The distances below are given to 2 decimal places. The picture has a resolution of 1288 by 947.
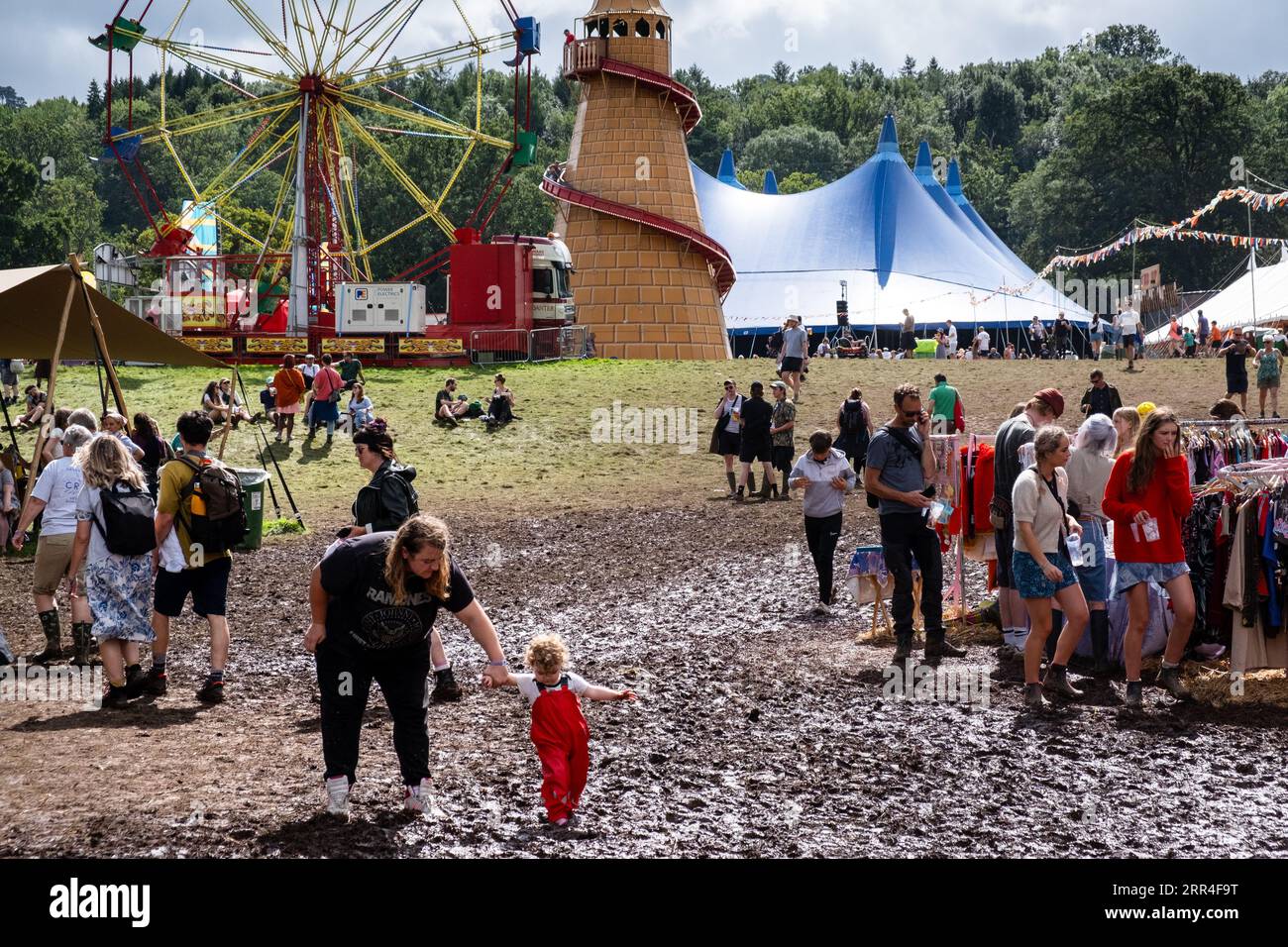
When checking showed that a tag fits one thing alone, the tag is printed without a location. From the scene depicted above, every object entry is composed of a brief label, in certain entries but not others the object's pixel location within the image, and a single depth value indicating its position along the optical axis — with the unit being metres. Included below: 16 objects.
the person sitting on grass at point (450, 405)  25.73
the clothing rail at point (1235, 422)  10.65
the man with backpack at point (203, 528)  8.79
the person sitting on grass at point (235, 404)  19.55
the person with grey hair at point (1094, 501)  9.23
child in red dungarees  6.58
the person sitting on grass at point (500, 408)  25.56
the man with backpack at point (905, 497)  9.66
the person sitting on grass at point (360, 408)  23.92
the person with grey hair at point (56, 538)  9.96
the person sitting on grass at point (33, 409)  23.98
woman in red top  8.51
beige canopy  14.72
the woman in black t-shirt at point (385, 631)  6.17
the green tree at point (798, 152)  102.56
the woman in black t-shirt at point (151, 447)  12.45
